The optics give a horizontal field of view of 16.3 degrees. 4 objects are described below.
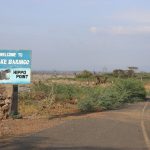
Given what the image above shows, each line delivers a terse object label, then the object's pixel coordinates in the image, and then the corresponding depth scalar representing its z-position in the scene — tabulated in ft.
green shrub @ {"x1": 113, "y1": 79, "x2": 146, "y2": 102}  131.03
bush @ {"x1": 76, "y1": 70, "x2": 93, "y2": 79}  327.88
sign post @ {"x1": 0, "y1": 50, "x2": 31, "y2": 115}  71.70
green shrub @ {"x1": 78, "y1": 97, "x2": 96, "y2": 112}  89.97
